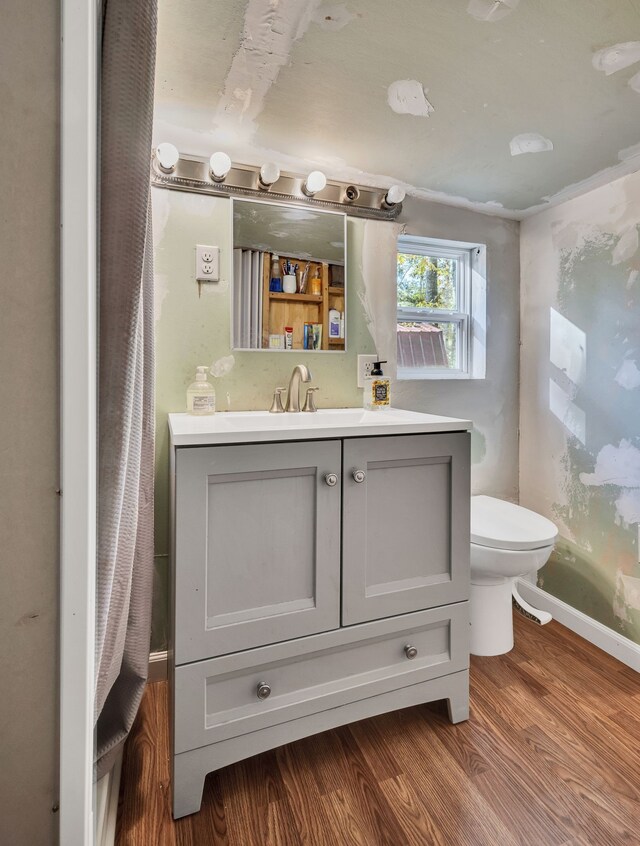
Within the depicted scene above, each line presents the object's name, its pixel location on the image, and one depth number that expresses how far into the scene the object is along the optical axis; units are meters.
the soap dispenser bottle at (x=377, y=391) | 1.66
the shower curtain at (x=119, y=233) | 0.60
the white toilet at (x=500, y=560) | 1.48
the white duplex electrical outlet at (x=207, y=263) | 1.50
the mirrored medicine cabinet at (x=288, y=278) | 1.56
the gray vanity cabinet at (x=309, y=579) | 1.01
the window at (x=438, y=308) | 1.92
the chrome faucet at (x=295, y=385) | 1.53
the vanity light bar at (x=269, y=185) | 1.44
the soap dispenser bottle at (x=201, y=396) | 1.44
